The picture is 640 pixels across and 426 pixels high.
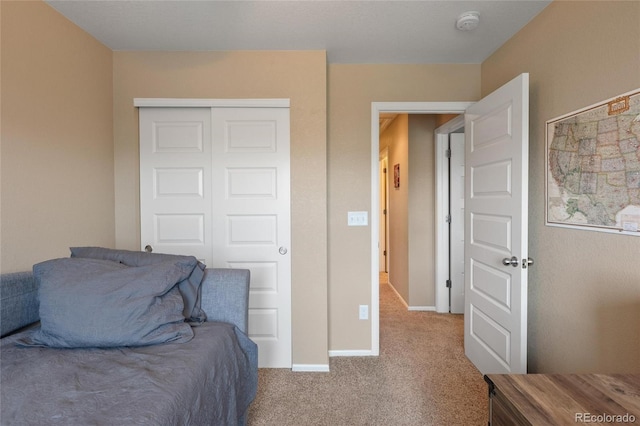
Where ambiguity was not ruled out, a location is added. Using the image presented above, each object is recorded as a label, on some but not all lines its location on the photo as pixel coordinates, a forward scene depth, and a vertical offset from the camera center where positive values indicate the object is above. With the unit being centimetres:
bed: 86 -57
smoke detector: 178 +119
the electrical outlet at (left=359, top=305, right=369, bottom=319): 245 -88
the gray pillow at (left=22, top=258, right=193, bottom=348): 117 -42
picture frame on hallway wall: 393 +45
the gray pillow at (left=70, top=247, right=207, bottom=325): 144 -28
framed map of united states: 124 +20
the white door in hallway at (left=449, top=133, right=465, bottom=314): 336 -10
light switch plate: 244 -9
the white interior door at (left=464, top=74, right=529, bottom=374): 169 -15
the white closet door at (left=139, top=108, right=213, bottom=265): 231 +24
